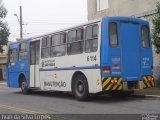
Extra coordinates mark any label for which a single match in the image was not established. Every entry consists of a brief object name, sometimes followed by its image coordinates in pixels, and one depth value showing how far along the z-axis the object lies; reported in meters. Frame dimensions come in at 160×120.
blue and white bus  14.64
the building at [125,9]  21.75
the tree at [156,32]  18.28
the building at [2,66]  49.84
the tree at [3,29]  44.42
